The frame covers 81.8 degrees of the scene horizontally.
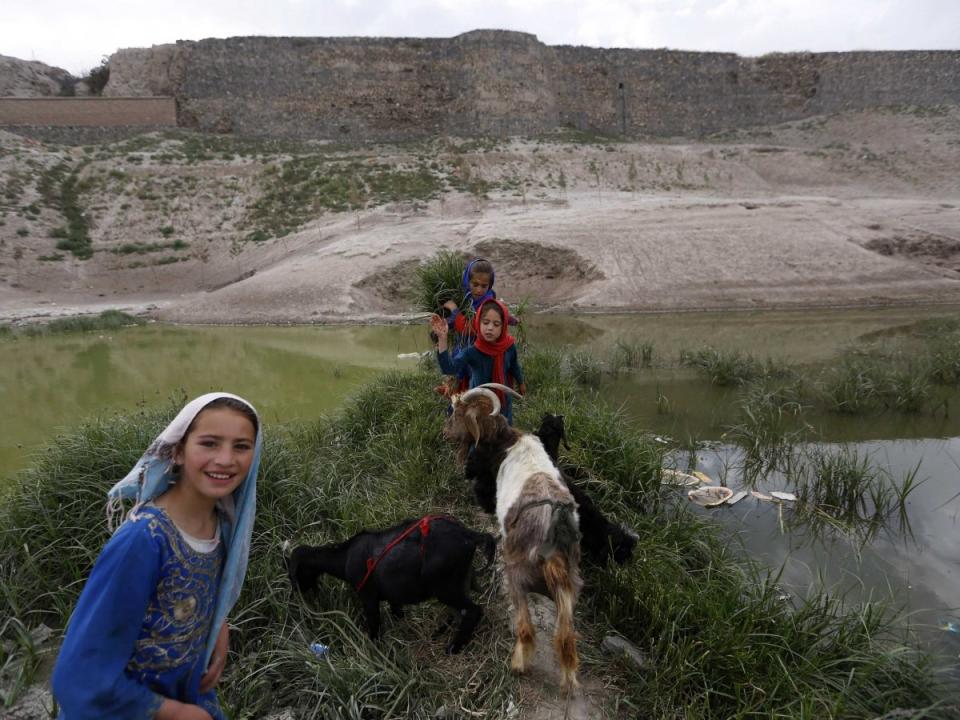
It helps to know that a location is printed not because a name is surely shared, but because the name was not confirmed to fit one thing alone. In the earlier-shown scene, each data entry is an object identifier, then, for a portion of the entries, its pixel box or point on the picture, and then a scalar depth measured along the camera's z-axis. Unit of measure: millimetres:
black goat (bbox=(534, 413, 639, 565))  3219
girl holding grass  4715
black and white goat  2307
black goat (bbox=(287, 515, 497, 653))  2529
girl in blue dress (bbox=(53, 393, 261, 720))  1258
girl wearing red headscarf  3906
